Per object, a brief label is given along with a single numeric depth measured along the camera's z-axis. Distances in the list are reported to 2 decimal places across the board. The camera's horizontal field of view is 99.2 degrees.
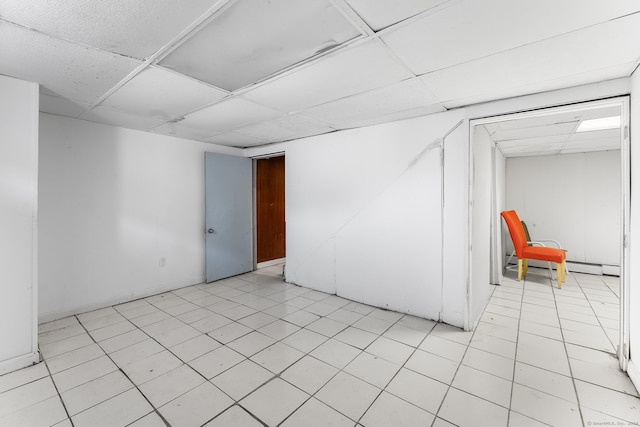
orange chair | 4.28
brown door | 5.72
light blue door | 4.61
